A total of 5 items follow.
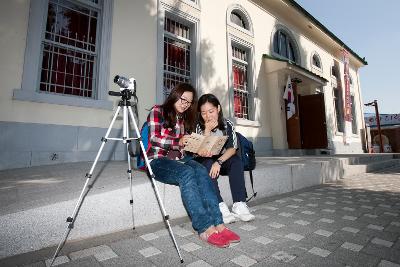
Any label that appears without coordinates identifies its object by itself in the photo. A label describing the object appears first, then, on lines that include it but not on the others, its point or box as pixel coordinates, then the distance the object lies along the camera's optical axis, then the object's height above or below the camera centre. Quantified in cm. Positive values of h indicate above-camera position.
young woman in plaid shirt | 210 -13
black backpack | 317 -1
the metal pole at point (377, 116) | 1609 +264
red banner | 1297 +340
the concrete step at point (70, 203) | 181 -48
